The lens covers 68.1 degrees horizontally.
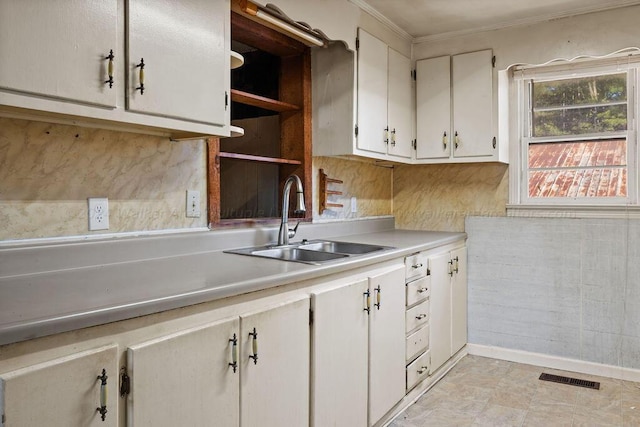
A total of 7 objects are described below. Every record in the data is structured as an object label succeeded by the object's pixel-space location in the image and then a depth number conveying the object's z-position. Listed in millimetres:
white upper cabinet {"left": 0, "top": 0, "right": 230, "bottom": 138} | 1243
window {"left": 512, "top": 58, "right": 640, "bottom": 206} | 3029
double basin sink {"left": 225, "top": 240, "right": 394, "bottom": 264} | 2232
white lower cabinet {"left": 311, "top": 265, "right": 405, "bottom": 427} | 1802
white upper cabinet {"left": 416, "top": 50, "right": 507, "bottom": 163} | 3168
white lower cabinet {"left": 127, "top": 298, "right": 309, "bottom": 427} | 1183
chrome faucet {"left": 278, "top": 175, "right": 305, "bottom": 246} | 2399
